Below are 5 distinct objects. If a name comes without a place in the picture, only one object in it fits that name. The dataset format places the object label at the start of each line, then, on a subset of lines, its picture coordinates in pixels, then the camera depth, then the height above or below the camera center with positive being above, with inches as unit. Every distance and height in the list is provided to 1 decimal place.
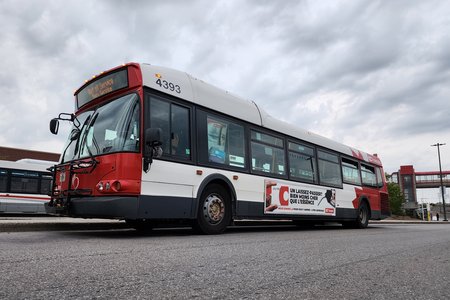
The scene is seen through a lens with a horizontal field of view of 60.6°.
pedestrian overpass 3740.2 +279.4
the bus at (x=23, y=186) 741.9 +56.4
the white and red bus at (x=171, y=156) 251.3 +42.8
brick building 1486.2 +240.2
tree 2407.7 +54.5
